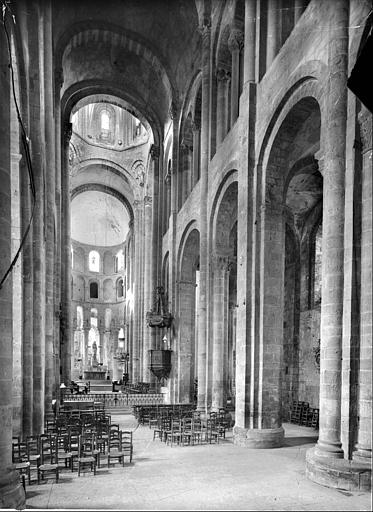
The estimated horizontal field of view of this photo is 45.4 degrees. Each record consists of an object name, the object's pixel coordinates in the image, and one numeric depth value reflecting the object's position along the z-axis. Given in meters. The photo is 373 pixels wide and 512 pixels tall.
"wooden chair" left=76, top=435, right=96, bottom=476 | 8.96
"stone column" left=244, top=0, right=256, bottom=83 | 14.70
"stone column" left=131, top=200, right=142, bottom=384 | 36.50
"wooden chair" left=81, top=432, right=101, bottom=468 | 9.69
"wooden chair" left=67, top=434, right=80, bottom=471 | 9.85
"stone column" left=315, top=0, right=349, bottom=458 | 8.90
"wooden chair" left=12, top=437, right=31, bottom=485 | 8.28
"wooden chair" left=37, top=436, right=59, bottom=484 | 8.55
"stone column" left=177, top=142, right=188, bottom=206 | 26.64
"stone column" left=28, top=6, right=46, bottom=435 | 13.36
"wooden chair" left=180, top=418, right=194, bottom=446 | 12.76
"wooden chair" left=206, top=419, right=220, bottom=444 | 13.32
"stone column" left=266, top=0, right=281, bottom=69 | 13.79
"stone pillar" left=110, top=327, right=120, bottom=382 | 49.75
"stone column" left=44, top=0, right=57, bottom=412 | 17.02
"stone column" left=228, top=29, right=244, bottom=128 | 17.80
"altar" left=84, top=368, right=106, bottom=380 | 37.62
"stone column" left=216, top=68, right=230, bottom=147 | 19.55
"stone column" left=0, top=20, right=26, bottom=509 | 6.52
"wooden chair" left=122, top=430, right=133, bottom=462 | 10.60
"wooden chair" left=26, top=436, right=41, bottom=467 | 9.12
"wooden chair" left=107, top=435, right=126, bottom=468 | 9.69
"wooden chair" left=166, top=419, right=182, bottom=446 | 12.75
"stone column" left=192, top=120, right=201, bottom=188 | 23.67
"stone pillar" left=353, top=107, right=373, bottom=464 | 8.29
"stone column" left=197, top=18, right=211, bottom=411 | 19.03
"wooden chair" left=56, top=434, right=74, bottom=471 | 9.48
